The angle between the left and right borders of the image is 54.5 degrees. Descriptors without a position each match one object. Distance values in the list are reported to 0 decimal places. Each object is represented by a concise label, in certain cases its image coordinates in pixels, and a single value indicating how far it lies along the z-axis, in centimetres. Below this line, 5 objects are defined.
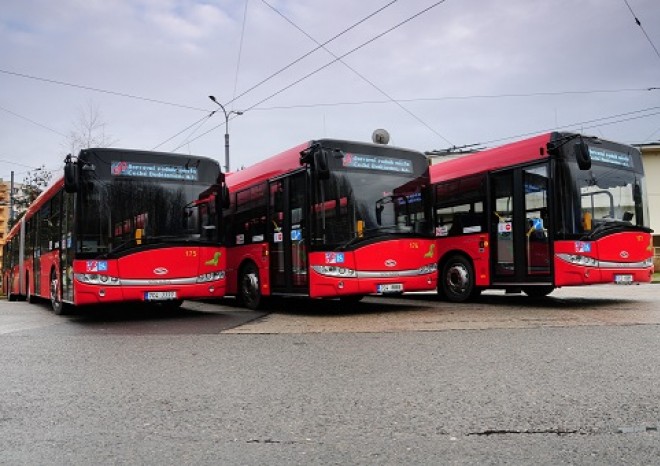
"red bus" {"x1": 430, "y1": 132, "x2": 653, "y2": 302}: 1102
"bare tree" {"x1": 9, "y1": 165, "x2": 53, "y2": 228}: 3534
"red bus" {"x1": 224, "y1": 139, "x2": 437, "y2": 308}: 1066
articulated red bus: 1034
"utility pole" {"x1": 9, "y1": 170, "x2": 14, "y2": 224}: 3647
